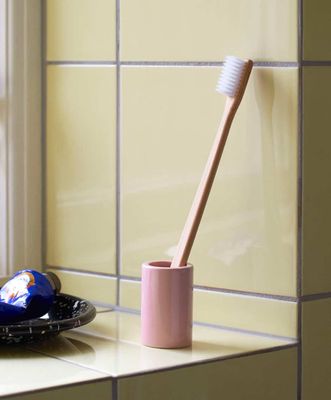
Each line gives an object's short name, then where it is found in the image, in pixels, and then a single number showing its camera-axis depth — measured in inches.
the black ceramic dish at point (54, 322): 38.5
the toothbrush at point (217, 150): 39.8
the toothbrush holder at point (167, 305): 39.3
